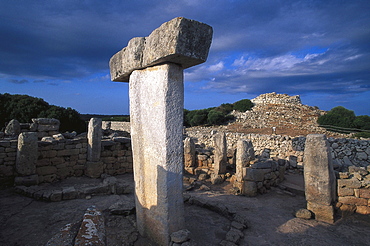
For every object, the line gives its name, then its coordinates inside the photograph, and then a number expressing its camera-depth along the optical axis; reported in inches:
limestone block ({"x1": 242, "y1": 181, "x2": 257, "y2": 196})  289.9
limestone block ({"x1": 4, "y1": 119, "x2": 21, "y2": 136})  432.5
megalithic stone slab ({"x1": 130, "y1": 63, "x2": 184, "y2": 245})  131.0
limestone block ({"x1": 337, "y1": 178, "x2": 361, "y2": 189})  214.1
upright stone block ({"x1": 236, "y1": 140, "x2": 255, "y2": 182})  314.6
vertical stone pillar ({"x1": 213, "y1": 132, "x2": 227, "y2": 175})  370.9
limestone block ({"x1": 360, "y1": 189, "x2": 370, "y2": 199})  212.2
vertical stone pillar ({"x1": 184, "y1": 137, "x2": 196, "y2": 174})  407.2
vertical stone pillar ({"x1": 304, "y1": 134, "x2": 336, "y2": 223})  207.0
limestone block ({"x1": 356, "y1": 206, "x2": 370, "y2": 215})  212.1
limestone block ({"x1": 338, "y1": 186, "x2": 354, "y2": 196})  215.6
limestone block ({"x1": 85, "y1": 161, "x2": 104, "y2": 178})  336.2
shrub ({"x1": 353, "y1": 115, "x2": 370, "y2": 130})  795.3
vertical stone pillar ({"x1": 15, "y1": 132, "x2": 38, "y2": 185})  271.8
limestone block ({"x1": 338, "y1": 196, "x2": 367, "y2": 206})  213.2
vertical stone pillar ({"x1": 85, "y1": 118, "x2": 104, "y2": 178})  336.5
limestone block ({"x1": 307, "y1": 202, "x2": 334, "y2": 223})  205.2
